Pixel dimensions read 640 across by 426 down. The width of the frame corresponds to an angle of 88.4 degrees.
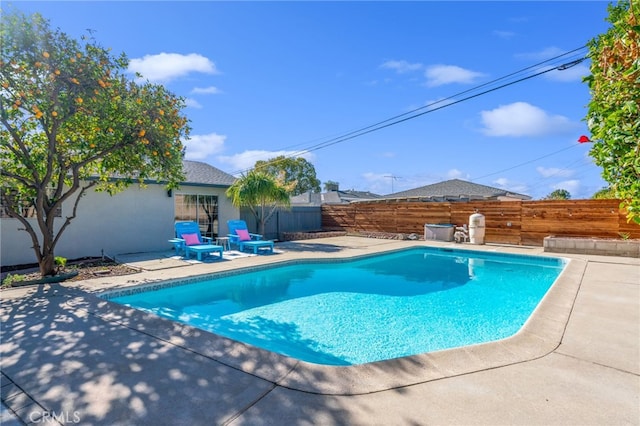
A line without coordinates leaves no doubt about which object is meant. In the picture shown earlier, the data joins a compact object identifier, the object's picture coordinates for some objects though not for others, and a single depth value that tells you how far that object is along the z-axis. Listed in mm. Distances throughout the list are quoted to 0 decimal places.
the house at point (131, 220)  9938
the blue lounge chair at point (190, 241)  10484
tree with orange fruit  6266
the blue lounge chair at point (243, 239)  12375
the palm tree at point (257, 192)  14602
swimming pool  5188
